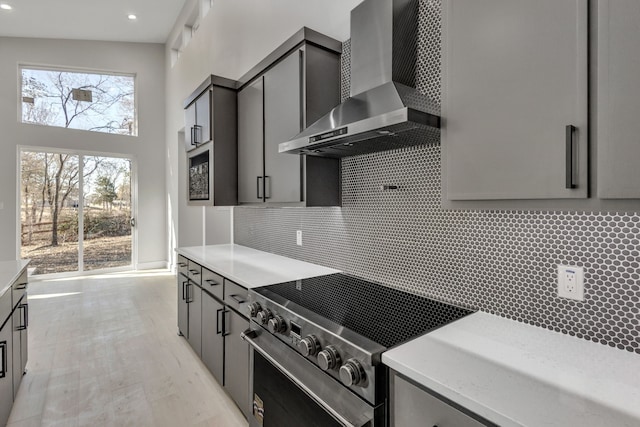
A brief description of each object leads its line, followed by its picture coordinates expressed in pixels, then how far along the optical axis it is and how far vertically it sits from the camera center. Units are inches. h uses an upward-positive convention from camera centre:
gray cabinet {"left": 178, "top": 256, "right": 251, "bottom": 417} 78.6 -33.8
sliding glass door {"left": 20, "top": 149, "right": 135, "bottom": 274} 214.8 -1.7
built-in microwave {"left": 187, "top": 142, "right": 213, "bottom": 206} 114.8 +12.7
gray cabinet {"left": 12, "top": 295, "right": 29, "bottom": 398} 84.8 -36.9
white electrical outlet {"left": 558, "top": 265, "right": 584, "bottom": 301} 45.2 -10.7
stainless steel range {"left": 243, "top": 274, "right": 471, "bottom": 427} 43.3 -21.1
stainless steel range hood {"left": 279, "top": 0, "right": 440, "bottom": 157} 53.5 +20.9
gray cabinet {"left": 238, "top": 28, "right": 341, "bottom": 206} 78.6 +25.3
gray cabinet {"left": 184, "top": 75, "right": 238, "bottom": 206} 111.0 +24.0
